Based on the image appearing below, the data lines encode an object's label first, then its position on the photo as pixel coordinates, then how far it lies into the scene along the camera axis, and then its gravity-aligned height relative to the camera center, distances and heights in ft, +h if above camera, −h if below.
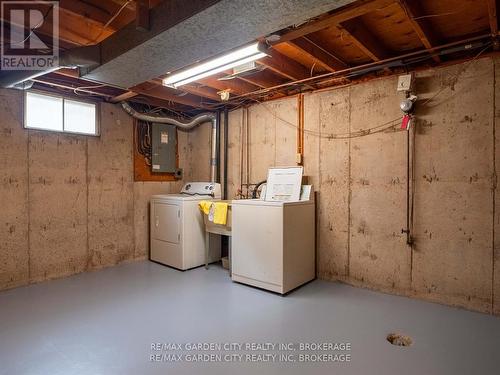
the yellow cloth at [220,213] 12.01 -1.17
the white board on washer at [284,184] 11.58 +0.02
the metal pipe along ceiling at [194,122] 14.10 +3.20
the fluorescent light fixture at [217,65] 7.68 +3.51
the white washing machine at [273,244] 10.02 -2.14
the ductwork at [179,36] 5.38 +3.22
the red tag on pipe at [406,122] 9.43 +2.00
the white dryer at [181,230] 12.84 -2.04
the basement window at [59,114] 11.05 +2.84
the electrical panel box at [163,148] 14.69 +1.89
